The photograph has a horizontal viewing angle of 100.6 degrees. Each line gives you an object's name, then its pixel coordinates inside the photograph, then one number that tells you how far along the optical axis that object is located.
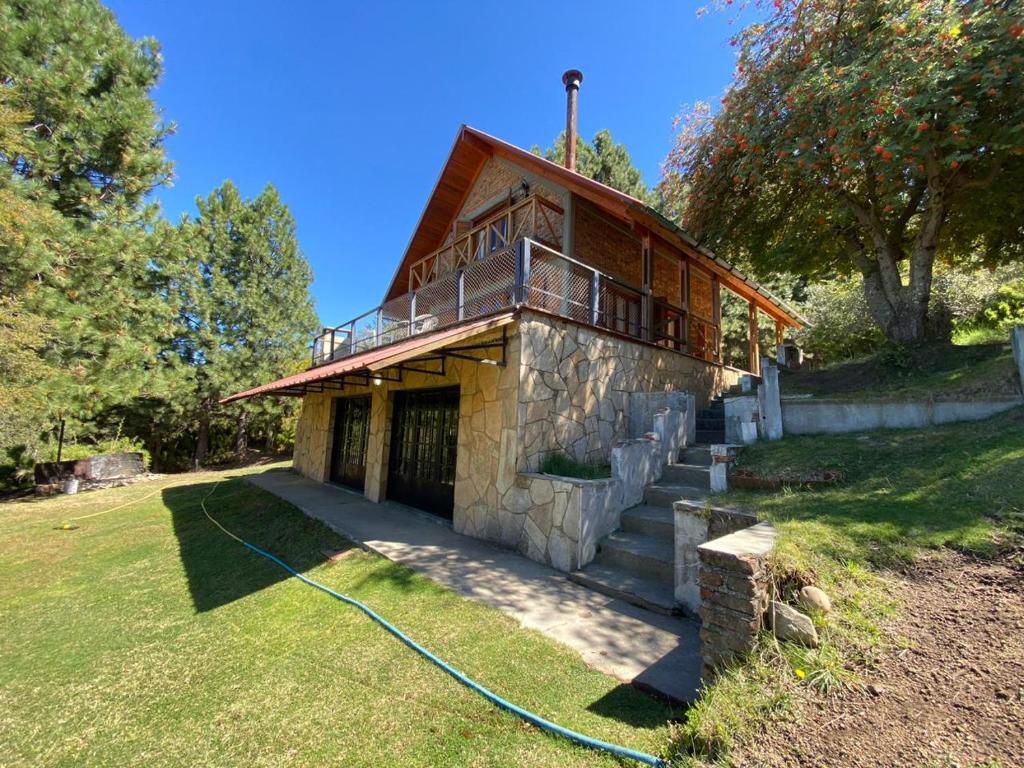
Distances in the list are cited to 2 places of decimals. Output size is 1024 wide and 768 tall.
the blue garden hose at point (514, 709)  2.67
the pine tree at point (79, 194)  11.01
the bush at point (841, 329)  12.68
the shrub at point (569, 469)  7.13
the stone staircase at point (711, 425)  9.20
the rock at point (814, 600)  2.91
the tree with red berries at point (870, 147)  6.62
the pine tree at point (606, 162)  22.80
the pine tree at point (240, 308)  21.75
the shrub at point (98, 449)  19.16
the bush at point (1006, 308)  9.64
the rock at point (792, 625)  2.80
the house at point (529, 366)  7.00
